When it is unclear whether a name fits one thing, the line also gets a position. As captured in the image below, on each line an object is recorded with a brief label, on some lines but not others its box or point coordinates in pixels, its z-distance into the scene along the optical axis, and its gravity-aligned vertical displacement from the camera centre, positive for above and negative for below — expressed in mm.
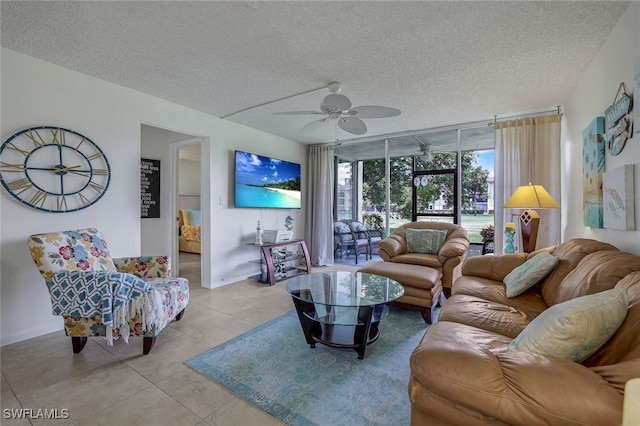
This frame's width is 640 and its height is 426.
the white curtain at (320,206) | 5285 +117
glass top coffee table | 2025 -790
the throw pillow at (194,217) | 6500 -136
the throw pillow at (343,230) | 5367 -349
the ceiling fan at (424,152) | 4750 +1051
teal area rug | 1485 -1067
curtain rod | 3569 +1293
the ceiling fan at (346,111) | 2383 +914
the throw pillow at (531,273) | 1975 -446
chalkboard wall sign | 4066 +348
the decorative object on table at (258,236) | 4180 -366
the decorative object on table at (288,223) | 4660 -197
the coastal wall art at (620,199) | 1683 +91
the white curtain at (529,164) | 3420 +630
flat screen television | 4117 +486
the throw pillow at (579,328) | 995 -424
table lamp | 2758 +74
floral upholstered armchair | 1897 -604
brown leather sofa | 808 -545
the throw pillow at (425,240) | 3539 -362
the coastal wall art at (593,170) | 2125 +346
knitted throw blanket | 1895 -593
